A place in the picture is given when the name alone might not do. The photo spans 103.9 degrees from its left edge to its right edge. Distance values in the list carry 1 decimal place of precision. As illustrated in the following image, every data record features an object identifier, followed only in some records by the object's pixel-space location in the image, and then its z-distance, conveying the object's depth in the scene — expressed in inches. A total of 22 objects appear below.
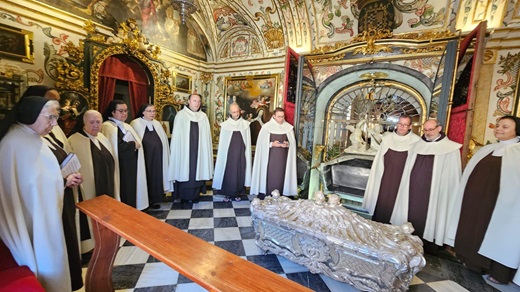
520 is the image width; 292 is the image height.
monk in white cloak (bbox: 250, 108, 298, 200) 170.6
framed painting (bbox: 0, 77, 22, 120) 131.5
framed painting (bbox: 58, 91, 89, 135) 153.0
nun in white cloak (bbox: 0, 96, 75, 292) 56.2
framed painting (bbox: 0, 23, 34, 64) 133.6
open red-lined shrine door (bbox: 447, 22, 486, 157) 120.2
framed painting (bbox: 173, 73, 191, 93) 249.8
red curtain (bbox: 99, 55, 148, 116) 189.0
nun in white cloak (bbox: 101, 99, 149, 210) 120.6
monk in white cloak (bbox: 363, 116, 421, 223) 128.3
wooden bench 40.7
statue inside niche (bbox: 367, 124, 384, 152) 187.7
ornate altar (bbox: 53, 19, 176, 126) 160.6
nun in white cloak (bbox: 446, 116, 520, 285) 89.1
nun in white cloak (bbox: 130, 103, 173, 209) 145.6
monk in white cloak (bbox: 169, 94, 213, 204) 160.7
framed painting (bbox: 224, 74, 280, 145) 242.4
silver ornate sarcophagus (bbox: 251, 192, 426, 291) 73.3
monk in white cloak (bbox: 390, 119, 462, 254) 112.5
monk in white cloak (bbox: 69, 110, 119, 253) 95.0
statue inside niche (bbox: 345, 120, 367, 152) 193.3
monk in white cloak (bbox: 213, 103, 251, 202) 177.0
